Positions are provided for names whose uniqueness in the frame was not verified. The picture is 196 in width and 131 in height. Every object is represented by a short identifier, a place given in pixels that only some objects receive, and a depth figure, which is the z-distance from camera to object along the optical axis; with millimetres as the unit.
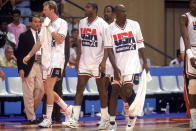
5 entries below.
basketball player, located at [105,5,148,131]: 18109
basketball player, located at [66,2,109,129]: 19844
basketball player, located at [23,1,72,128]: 19891
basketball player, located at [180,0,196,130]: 17609
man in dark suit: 23000
